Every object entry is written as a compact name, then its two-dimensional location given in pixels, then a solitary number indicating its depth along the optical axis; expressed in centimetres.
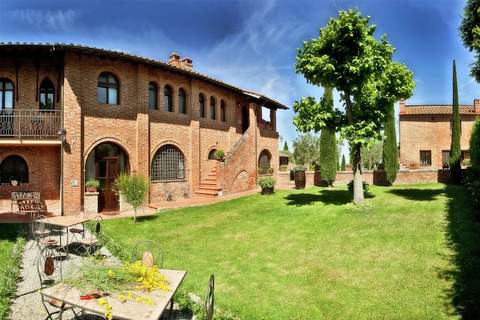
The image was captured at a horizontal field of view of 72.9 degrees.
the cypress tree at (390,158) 2011
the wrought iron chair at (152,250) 830
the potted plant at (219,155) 1859
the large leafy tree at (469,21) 1391
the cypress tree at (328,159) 2127
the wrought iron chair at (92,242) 834
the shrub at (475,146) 1137
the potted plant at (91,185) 1423
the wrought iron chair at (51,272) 433
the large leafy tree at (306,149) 4831
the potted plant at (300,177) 2100
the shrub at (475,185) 1031
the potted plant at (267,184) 1844
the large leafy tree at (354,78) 1243
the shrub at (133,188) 1249
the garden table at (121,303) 339
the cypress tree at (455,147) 1901
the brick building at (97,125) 1391
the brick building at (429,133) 3322
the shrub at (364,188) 1632
